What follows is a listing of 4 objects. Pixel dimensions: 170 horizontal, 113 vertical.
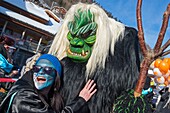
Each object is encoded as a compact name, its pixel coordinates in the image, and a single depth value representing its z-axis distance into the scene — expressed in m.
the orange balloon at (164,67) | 3.99
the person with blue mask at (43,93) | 0.98
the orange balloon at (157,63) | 4.19
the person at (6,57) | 2.86
